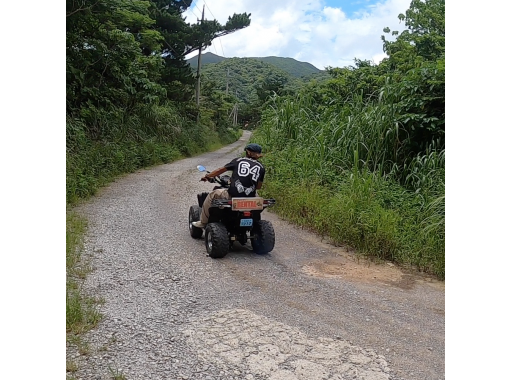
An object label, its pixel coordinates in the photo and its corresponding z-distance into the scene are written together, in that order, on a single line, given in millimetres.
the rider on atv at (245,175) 5758
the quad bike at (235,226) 5617
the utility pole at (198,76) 25359
